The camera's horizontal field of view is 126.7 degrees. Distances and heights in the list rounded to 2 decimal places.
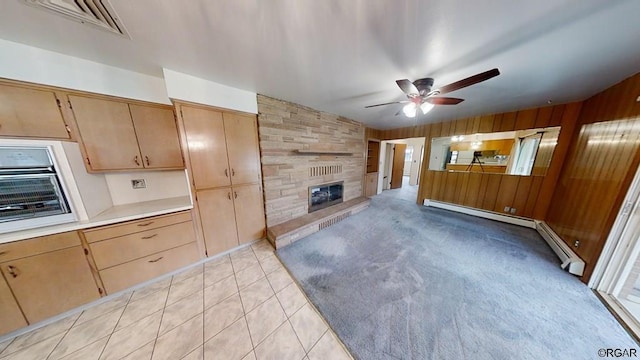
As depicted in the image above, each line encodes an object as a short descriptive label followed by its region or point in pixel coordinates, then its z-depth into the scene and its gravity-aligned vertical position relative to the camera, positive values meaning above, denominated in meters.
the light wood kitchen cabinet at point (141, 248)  1.67 -1.09
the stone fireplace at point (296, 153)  2.67 +0.01
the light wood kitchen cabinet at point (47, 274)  1.35 -1.08
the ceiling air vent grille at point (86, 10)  1.00 +0.93
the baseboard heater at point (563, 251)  1.99 -1.36
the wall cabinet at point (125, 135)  1.70 +0.22
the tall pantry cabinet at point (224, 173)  2.10 -0.28
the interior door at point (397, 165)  6.16 -0.47
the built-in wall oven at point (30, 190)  1.34 -0.32
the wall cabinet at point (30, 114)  1.36 +0.35
